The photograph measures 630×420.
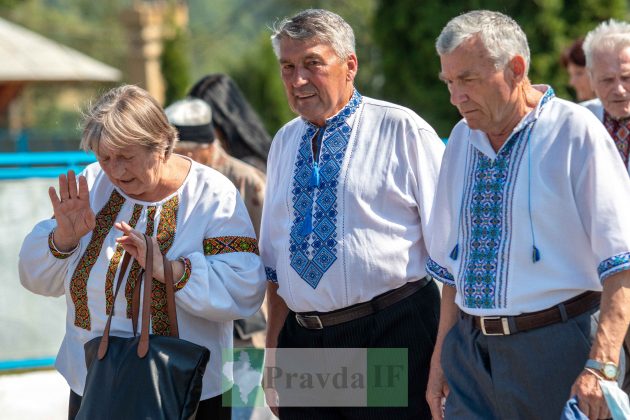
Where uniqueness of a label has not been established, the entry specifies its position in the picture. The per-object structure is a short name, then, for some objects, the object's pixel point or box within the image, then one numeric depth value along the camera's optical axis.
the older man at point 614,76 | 8.63
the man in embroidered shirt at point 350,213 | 7.68
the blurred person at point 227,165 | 10.37
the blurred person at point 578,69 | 12.61
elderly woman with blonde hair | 7.25
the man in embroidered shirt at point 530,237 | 6.12
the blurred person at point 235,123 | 11.98
